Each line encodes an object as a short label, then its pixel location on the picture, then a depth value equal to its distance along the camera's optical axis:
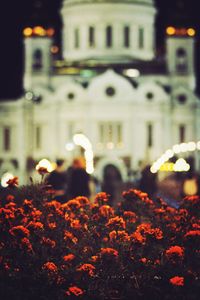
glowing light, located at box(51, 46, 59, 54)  65.30
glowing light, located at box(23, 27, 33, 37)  62.00
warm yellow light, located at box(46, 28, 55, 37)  62.51
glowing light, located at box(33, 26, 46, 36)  62.19
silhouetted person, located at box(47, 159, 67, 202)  17.09
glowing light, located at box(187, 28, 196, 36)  62.21
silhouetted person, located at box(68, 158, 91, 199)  16.95
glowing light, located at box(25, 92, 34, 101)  59.19
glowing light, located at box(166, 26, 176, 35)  62.21
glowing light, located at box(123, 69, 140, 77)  62.56
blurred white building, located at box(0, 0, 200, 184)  60.25
